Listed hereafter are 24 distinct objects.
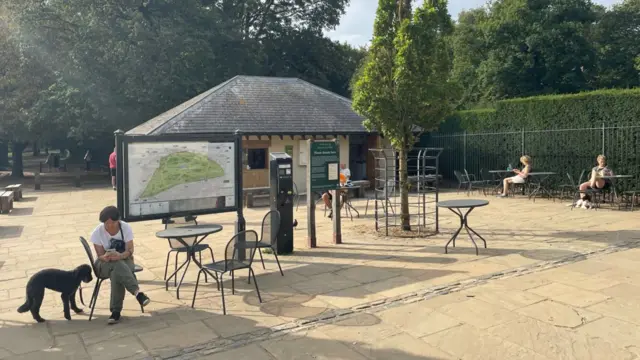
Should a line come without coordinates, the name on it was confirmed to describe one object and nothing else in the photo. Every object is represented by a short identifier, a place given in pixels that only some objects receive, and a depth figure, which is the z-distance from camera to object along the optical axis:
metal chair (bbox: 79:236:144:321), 5.19
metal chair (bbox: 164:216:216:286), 6.26
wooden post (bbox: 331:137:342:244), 8.66
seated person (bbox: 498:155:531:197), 14.89
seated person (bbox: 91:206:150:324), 5.09
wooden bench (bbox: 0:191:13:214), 13.80
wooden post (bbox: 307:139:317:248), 8.33
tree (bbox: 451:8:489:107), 30.89
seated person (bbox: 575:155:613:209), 12.12
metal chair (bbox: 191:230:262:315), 5.39
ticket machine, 7.62
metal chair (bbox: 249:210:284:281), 6.20
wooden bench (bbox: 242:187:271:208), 14.90
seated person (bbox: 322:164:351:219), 11.39
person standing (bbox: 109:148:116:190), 17.65
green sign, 8.39
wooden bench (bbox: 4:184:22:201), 17.21
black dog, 4.99
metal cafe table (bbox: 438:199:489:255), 7.44
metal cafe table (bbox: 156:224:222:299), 5.77
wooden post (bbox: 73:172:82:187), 23.78
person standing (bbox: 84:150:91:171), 31.51
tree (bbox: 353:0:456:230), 8.80
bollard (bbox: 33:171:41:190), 21.91
